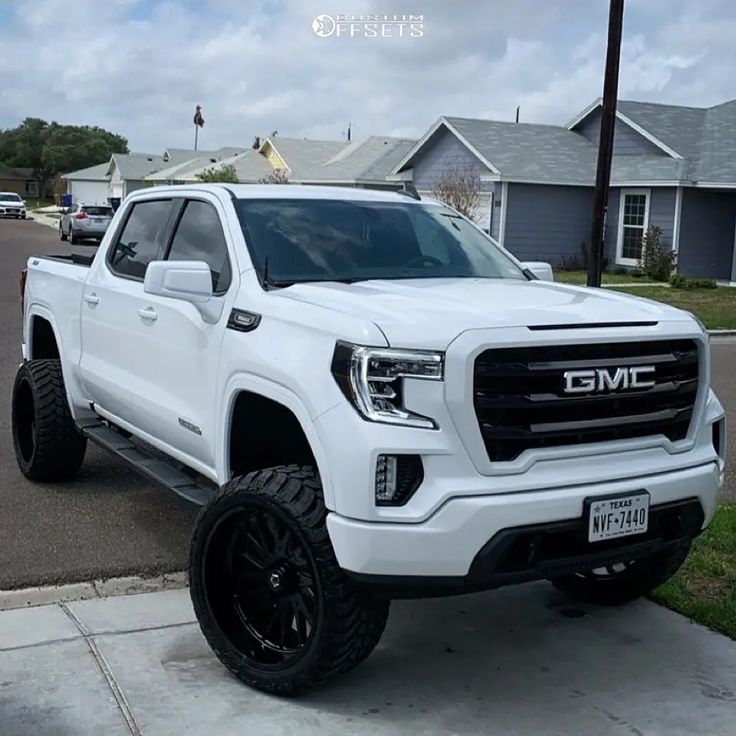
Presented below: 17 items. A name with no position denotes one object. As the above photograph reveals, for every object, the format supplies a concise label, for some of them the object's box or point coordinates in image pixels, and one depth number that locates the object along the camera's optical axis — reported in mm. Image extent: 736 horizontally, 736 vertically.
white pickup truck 3602
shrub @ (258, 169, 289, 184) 46188
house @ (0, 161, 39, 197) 122750
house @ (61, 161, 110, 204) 89312
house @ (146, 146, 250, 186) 67438
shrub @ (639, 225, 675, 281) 25833
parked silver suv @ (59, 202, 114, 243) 38344
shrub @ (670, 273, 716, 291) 24109
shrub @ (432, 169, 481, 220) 29781
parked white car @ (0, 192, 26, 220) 63156
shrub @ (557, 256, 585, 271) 29438
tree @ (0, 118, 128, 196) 118438
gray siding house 27125
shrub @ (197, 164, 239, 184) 50431
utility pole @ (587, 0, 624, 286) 18234
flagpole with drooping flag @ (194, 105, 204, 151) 85625
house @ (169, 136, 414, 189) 40775
